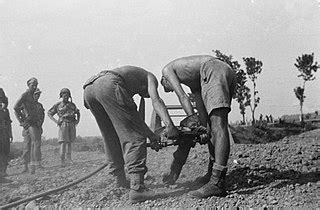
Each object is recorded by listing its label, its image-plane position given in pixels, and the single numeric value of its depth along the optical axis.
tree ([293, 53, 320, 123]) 18.39
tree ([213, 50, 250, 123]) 13.07
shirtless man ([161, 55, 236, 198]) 2.82
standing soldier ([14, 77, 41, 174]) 5.59
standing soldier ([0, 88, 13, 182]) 5.26
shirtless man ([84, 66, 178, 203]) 2.90
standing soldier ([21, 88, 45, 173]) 5.95
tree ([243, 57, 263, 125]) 18.26
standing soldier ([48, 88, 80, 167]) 6.53
